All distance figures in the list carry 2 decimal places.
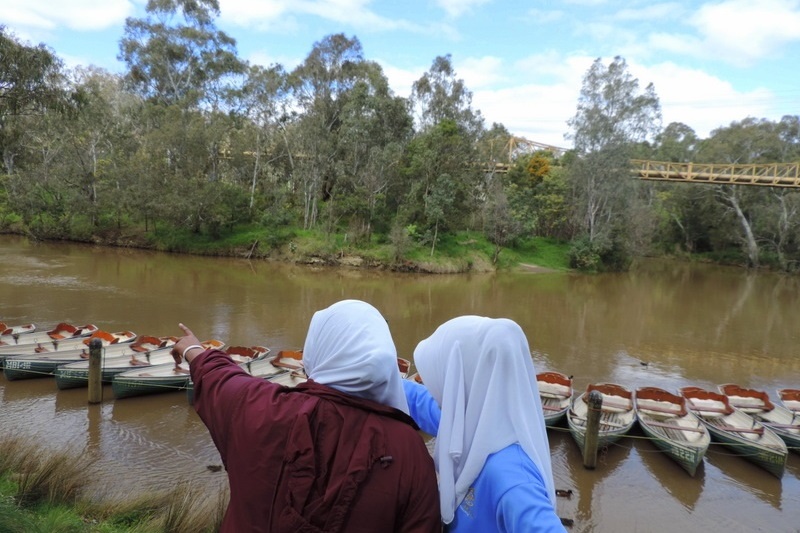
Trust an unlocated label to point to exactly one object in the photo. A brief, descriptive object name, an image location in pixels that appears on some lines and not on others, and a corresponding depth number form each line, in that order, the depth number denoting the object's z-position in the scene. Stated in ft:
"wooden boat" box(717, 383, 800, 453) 24.29
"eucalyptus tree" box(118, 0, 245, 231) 100.89
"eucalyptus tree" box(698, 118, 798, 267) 121.39
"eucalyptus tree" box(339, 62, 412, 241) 91.09
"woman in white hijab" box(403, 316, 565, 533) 4.02
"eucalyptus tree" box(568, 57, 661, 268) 97.50
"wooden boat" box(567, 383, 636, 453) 23.06
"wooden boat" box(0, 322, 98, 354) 29.40
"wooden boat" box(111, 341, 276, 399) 25.34
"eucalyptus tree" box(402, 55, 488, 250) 87.71
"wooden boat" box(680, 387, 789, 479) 21.86
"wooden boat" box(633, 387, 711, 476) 21.74
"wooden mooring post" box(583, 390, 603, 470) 20.86
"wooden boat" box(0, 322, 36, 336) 31.21
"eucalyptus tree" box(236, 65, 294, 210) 100.63
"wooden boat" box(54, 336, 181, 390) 25.81
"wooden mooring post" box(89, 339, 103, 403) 23.91
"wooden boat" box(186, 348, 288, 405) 28.32
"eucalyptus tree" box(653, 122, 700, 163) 161.79
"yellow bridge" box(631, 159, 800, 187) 113.80
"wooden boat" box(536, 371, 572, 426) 24.47
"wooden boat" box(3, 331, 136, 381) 26.55
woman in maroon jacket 3.79
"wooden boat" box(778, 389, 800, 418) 28.04
